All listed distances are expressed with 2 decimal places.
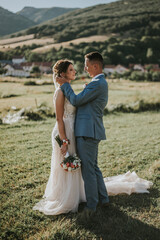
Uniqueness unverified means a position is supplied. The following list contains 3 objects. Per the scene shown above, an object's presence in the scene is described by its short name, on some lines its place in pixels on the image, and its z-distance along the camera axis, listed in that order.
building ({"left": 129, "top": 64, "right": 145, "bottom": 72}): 41.15
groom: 2.83
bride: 3.03
